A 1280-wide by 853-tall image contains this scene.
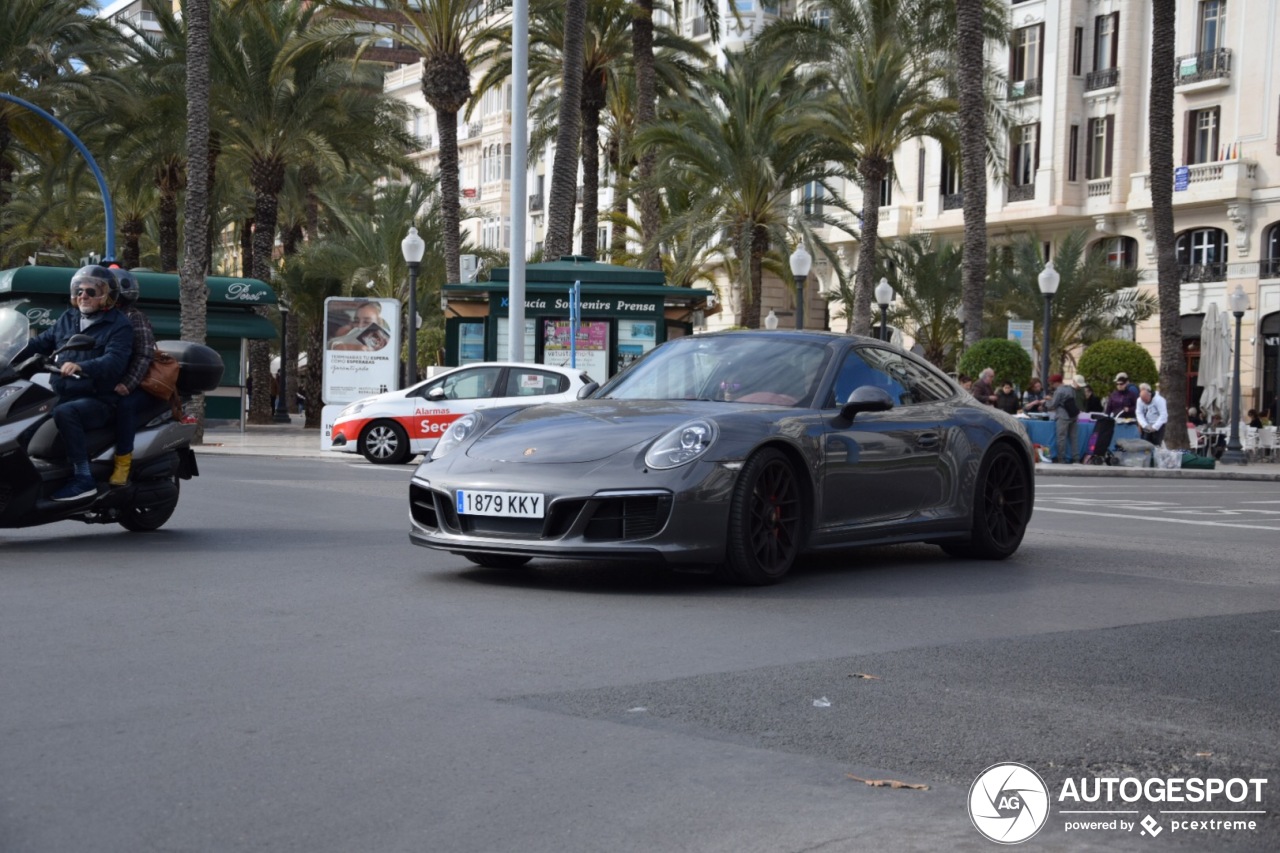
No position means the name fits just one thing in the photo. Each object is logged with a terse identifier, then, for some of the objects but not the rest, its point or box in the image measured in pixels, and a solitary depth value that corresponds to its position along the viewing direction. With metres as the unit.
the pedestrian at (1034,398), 32.97
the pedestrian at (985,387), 28.95
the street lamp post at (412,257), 31.53
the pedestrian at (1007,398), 29.58
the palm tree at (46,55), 41.25
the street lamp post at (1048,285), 34.65
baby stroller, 30.66
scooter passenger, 10.48
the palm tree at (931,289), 51.69
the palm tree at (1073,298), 49.06
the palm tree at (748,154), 41.47
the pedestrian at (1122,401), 31.36
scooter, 9.91
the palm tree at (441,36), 35.25
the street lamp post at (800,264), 34.31
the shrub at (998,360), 32.34
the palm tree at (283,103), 38.66
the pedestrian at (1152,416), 31.19
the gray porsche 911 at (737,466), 8.41
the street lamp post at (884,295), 41.88
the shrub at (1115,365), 37.50
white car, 24.55
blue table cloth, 30.50
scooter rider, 10.17
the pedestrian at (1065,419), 30.19
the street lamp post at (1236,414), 35.75
